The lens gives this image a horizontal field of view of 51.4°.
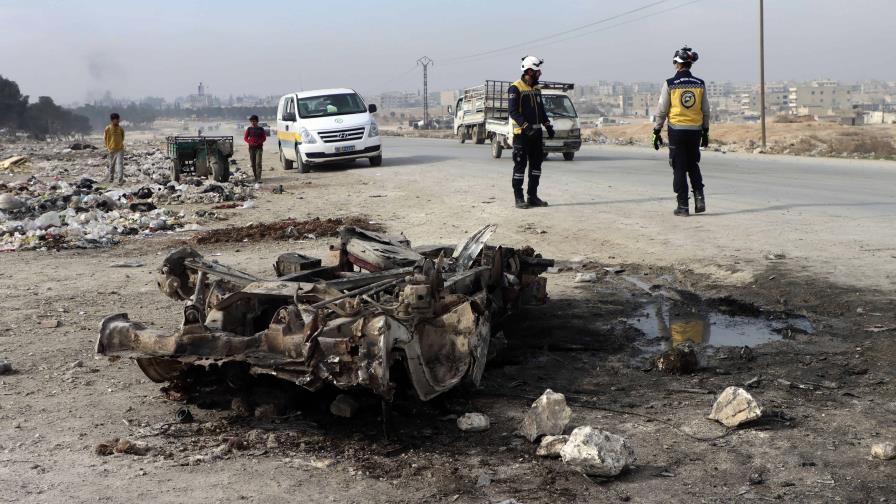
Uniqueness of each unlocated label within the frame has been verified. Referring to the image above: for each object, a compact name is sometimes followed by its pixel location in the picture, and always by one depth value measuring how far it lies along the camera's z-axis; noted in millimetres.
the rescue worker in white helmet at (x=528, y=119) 12805
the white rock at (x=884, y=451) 4227
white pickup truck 24109
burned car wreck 4629
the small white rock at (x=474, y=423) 4959
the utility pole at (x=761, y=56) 33844
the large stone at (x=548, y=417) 4699
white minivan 22656
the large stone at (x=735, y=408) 4730
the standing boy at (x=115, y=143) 22344
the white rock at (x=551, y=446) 4477
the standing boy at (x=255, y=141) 21641
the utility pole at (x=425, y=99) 105438
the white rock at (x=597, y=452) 4184
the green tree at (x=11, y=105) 73688
